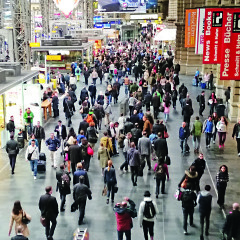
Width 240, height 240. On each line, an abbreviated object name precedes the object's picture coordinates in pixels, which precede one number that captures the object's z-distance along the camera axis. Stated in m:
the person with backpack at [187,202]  11.93
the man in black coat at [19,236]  9.37
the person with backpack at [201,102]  25.36
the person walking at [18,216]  10.83
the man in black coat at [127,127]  19.34
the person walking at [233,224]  10.51
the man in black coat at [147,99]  25.95
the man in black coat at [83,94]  26.31
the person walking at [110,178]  13.64
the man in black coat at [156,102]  24.72
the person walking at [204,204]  11.75
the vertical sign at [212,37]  22.62
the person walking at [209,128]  19.61
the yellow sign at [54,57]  45.72
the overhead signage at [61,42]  46.94
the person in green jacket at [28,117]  21.24
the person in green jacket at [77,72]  39.78
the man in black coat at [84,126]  19.61
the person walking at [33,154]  16.09
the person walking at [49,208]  11.62
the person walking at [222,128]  19.62
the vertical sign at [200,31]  30.14
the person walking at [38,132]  18.62
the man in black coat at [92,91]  28.20
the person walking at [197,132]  19.12
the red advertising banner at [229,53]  18.80
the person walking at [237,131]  18.77
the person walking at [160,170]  13.95
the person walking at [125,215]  10.91
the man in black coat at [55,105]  26.08
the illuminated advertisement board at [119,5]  85.56
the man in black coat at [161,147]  16.44
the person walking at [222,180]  13.37
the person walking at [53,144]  17.20
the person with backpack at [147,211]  11.09
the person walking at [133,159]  15.33
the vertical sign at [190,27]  36.50
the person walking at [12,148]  16.67
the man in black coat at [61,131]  18.89
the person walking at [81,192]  12.55
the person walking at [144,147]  16.41
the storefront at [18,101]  20.94
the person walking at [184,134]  18.84
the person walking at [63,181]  13.23
